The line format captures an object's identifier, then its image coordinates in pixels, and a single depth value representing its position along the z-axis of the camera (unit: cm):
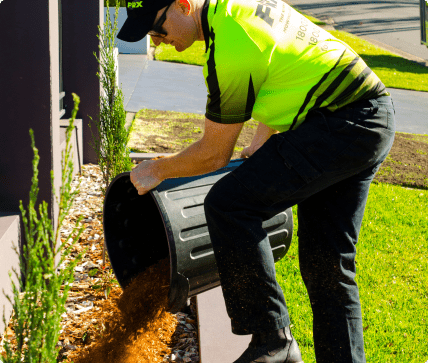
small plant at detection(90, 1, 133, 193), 340
